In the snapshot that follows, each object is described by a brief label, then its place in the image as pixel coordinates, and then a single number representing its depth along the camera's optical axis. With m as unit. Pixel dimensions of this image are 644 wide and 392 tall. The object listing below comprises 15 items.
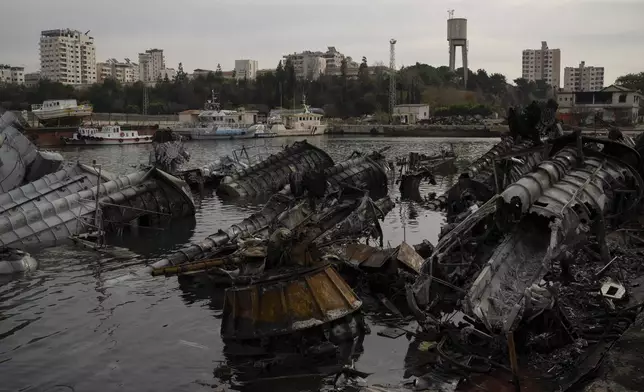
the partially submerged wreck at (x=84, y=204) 31.95
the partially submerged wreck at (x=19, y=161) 42.34
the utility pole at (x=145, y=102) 170.12
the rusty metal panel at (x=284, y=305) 16.77
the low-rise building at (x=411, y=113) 162.25
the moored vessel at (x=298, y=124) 127.50
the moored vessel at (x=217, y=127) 120.06
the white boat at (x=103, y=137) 105.31
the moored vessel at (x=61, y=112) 124.69
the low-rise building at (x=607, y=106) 114.88
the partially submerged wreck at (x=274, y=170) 49.91
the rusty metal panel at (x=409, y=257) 21.23
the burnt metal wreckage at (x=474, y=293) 15.27
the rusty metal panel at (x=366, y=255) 21.48
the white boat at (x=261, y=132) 122.45
